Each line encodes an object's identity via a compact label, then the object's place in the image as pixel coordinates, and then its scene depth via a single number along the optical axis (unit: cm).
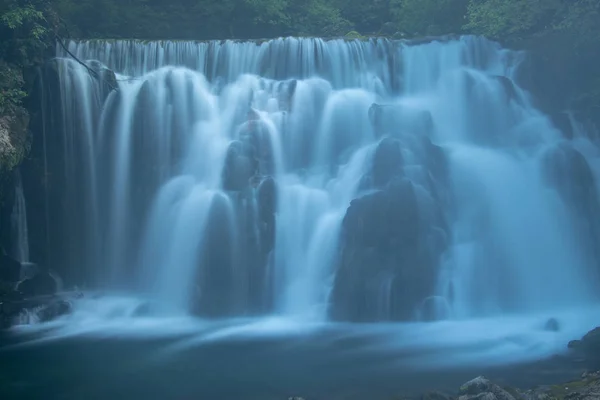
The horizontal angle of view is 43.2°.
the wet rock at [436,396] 1227
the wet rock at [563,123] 2273
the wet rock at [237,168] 2031
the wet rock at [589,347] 1472
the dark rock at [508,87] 2333
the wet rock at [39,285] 1973
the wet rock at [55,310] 1862
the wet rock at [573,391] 1187
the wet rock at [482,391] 1159
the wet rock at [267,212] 1975
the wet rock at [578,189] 2059
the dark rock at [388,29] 2883
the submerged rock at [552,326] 1712
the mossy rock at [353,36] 2470
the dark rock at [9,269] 1973
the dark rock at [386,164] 1989
